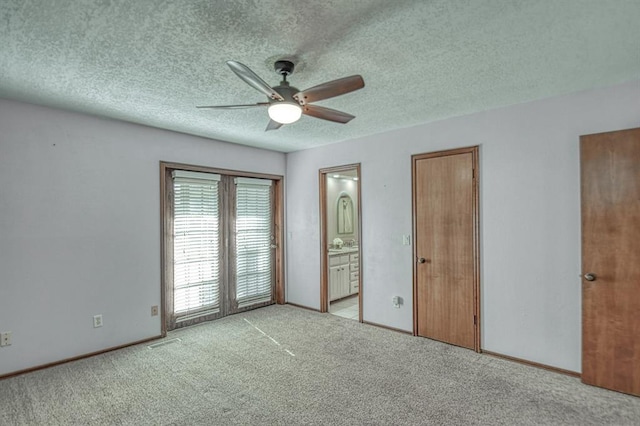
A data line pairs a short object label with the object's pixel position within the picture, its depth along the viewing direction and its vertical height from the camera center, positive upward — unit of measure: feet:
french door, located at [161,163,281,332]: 13.48 -1.24
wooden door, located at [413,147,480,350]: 11.18 -1.16
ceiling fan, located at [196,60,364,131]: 6.50 +2.65
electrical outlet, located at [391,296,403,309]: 13.07 -3.46
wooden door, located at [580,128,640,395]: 8.20 -1.22
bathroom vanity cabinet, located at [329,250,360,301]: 17.30 -3.24
